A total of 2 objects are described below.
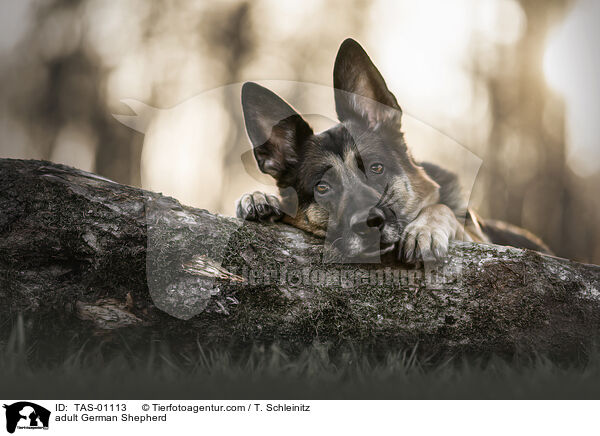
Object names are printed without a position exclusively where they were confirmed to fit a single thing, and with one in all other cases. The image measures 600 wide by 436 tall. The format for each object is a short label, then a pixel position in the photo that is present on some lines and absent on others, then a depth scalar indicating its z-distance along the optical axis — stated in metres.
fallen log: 2.39
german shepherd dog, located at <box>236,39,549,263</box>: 3.00
